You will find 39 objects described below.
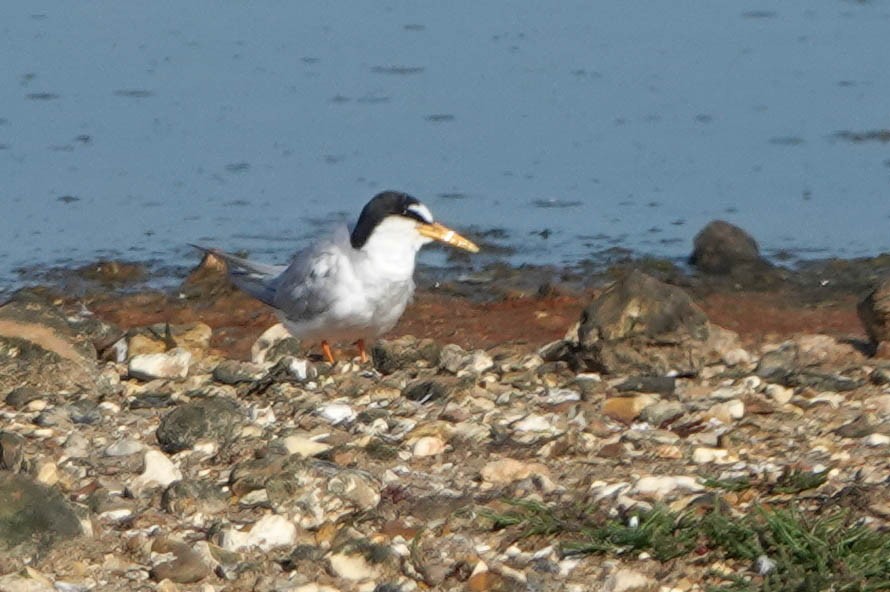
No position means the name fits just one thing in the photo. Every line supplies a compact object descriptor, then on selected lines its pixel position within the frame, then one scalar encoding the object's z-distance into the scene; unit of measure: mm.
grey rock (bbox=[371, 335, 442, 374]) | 13664
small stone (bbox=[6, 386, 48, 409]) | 12344
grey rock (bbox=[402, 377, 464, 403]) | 12273
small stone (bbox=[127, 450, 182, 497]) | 10484
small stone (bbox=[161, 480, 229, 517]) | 10086
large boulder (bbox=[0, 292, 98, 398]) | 12812
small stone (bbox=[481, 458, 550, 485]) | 10336
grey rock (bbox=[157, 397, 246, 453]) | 11211
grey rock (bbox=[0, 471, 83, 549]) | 9281
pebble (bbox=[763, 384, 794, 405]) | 11883
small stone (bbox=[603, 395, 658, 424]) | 11664
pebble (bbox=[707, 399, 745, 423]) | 11414
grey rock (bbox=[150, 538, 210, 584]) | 9187
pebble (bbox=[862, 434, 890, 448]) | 10578
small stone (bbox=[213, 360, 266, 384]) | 13211
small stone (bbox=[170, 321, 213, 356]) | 15453
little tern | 14680
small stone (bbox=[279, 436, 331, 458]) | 11031
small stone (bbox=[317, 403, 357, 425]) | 11906
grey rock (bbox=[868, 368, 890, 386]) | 12133
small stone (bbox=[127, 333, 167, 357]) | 14609
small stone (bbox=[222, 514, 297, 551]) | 9562
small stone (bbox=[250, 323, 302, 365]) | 14891
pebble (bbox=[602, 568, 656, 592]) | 8844
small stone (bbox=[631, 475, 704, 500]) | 9891
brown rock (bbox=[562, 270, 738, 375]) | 12758
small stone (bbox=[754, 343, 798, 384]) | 12406
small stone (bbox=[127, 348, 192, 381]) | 13469
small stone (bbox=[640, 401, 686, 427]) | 11469
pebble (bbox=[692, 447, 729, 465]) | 10617
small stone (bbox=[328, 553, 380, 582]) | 9195
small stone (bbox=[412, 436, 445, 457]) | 10977
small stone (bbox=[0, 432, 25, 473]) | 10664
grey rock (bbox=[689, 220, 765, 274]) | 18734
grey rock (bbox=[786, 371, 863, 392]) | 12016
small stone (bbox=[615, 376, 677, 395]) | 12172
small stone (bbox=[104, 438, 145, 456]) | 11078
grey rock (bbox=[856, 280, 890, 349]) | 13273
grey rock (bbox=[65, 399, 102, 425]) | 11969
